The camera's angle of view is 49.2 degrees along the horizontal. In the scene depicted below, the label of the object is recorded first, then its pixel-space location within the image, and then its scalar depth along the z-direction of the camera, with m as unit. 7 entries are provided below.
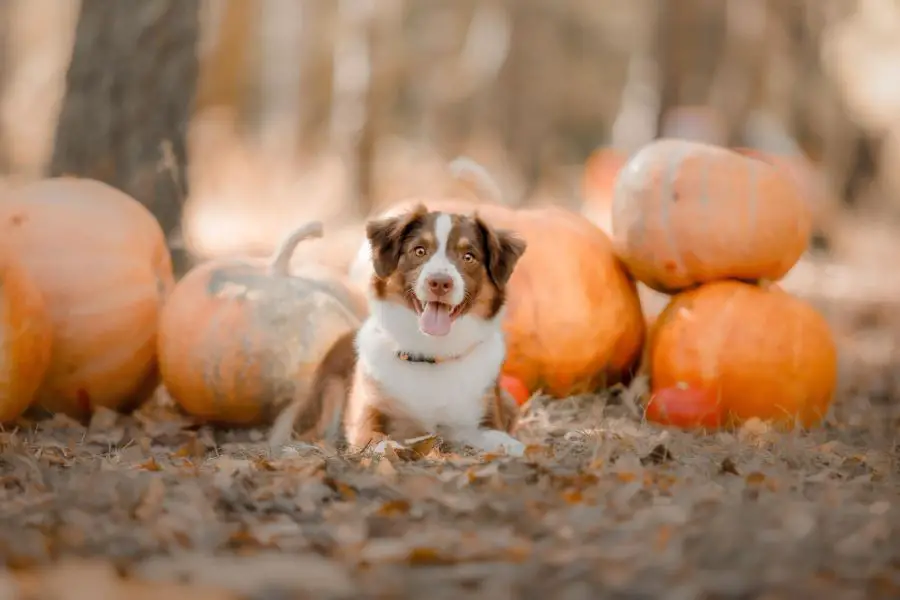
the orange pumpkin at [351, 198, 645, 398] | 5.02
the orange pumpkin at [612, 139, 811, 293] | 4.74
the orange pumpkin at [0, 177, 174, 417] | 4.61
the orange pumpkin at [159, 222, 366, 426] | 4.65
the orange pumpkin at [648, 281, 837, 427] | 4.59
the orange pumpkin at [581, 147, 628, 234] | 11.09
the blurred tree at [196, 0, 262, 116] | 21.34
